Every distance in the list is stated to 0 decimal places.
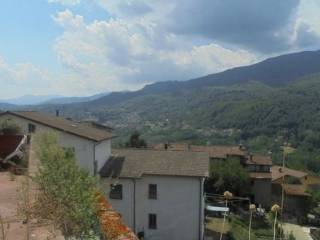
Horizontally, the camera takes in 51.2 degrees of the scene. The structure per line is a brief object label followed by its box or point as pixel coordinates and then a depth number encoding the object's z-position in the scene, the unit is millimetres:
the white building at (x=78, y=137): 20324
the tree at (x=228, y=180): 32352
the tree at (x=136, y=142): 37665
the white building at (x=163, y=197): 19889
